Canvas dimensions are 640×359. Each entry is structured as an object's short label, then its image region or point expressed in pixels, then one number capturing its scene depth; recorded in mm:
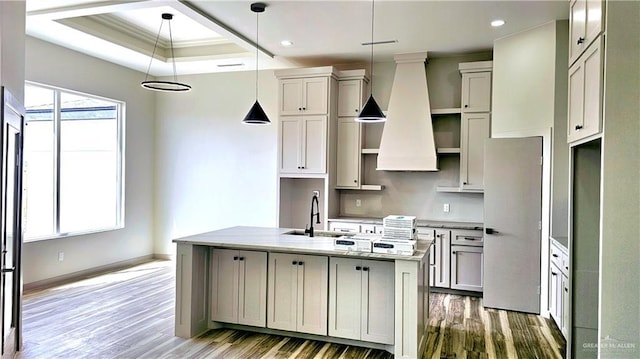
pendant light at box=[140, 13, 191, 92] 4539
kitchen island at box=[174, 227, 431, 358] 3453
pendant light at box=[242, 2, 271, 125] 4555
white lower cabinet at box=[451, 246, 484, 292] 5426
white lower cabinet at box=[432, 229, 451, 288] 5559
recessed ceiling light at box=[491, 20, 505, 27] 4668
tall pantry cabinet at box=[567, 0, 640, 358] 2383
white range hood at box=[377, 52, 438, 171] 5832
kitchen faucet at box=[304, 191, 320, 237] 4387
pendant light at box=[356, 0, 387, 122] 4191
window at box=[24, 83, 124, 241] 5664
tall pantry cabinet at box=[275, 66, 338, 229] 6105
